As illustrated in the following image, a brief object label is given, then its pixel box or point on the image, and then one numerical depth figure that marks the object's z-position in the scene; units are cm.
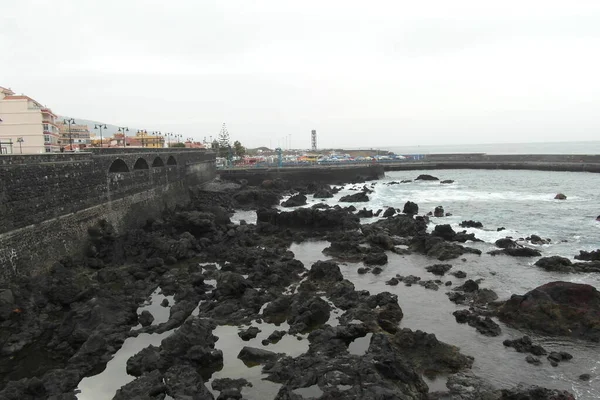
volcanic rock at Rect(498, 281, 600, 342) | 1447
